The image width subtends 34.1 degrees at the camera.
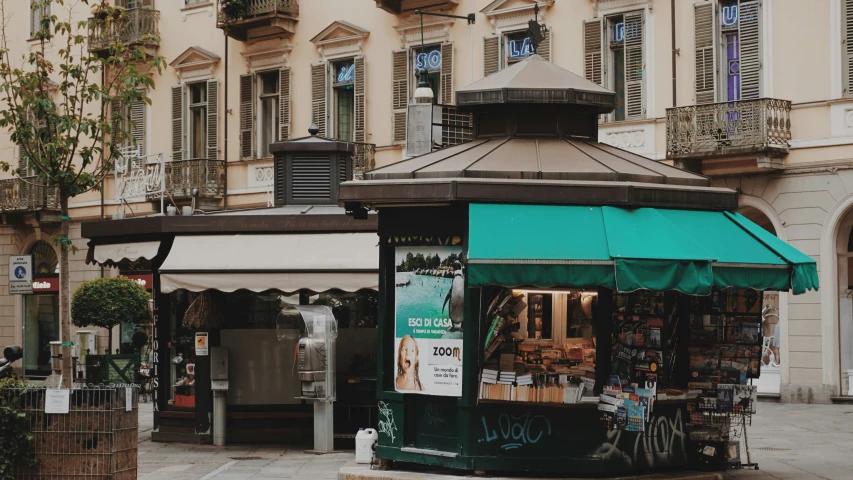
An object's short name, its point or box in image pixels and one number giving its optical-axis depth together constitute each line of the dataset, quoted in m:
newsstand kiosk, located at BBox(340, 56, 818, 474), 12.57
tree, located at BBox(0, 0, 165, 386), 17.73
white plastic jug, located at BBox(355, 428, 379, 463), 14.34
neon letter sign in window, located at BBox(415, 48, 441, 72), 32.16
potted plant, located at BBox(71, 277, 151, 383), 25.91
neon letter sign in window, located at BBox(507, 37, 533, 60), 30.03
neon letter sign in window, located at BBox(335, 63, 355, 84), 34.12
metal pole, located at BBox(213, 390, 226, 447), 18.25
